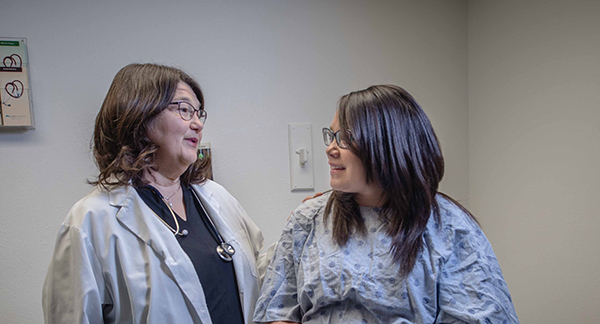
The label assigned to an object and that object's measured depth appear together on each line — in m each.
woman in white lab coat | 0.95
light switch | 1.97
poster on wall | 1.62
